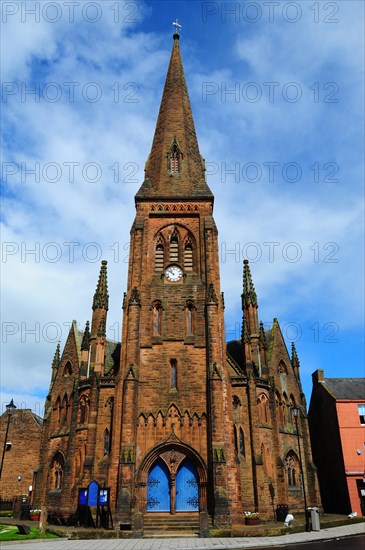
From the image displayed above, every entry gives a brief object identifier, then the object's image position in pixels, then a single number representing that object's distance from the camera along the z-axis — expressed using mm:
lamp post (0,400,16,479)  29094
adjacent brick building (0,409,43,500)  38938
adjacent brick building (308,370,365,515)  34531
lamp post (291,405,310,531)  21422
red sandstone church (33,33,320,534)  23797
